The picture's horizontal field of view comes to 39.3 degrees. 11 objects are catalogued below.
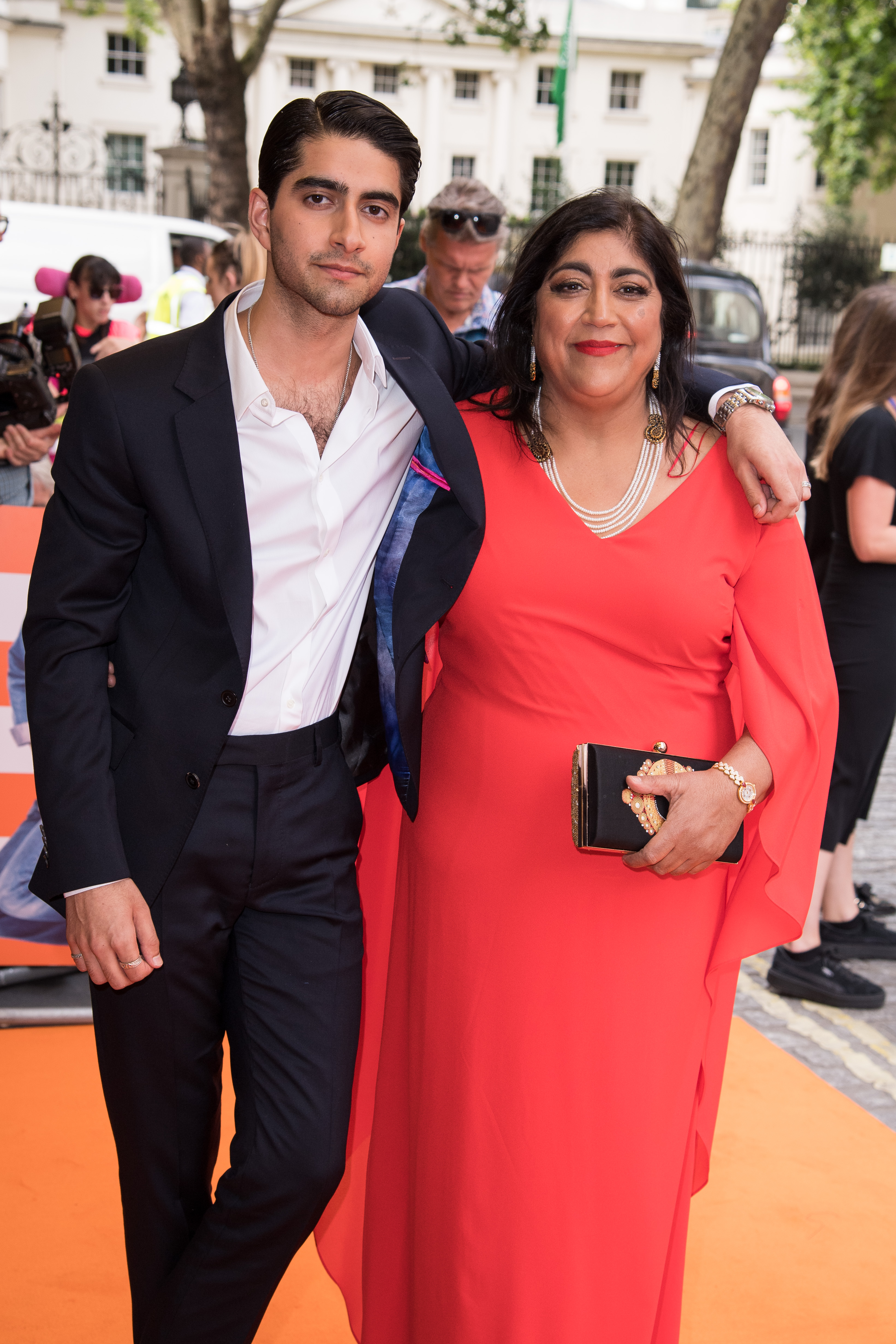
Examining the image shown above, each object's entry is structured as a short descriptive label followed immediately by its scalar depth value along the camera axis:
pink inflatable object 5.58
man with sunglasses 4.88
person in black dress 4.40
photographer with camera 4.09
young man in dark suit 2.07
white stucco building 40.38
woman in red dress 2.30
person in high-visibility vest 7.28
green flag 19.41
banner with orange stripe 3.77
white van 12.70
